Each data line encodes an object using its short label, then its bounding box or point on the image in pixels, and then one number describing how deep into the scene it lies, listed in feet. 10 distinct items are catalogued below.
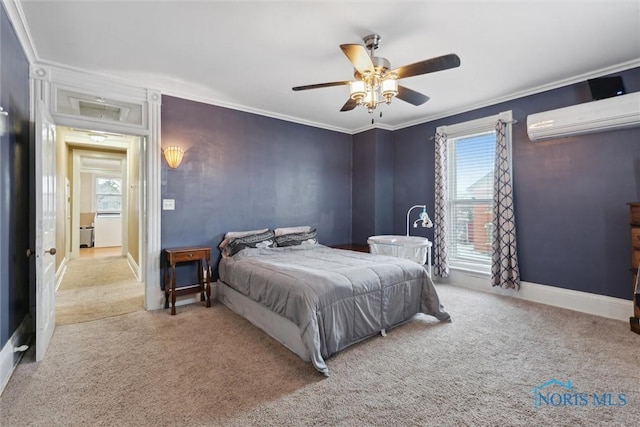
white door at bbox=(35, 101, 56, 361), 7.52
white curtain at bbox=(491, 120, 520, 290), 12.43
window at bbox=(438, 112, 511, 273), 13.82
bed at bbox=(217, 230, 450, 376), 7.55
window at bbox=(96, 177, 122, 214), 29.30
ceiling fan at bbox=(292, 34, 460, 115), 6.94
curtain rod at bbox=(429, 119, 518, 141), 12.58
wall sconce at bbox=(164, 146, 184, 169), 11.85
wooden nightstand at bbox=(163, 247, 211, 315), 11.10
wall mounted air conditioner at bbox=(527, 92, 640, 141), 9.41
